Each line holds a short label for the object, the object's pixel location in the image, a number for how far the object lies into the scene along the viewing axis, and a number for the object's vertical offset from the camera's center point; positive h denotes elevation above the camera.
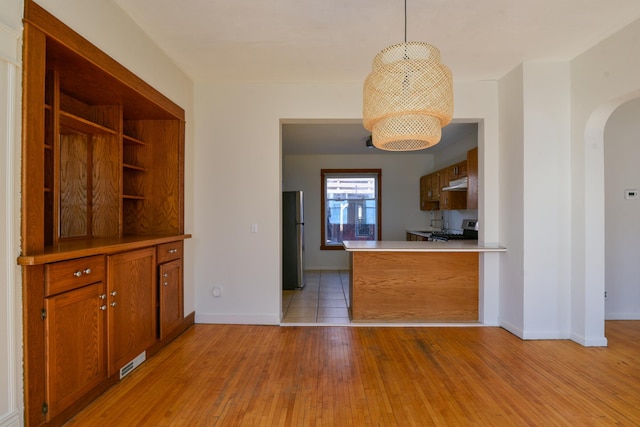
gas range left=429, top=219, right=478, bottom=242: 4.95 -0.32
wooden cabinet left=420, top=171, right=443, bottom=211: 5.70 +0.43
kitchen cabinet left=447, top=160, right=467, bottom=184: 4.58 +0.64
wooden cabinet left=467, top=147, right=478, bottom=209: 4.08 +0.45
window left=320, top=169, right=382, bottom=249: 6.88 +0.14
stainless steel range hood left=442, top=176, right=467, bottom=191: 4.54 +0.42
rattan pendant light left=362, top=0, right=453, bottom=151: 1.67 +0.64
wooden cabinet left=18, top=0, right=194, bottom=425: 1.60 -0.04
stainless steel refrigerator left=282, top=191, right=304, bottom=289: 5.14 -0.37
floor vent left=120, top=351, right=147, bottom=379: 2.29 -1.13
